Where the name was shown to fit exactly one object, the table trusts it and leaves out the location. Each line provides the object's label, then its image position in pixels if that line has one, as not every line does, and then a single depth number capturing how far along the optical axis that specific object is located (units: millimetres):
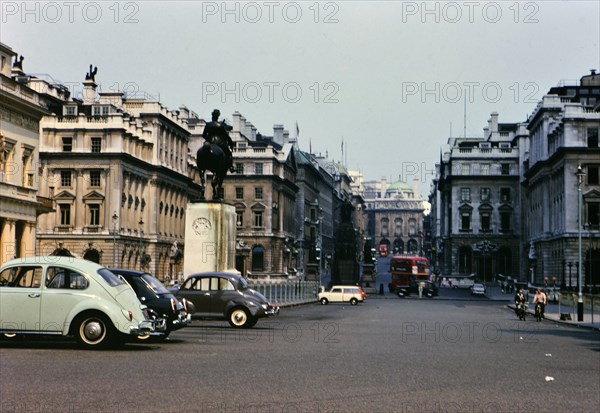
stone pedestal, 32688
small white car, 63500
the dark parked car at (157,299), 22219
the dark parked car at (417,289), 84125
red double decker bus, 95438
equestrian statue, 33375
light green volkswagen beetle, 18609
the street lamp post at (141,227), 91706
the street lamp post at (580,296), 41562
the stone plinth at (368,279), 93462
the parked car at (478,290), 90688
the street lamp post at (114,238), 78625
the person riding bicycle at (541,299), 42812
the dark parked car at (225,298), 28625
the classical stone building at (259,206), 125188
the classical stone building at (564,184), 96125
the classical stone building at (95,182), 84875
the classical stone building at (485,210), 136125
